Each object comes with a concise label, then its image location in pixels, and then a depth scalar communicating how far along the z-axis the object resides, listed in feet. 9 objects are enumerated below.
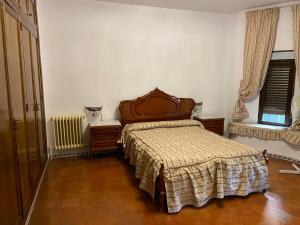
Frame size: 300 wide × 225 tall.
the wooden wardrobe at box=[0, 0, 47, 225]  5.74
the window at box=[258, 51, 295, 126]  13.80
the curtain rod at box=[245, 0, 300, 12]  13.04
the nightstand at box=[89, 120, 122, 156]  12.86
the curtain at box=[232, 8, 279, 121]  13.91
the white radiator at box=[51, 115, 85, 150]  13.10
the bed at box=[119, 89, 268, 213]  8.36
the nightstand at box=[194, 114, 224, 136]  14.92
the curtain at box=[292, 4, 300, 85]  12.85
